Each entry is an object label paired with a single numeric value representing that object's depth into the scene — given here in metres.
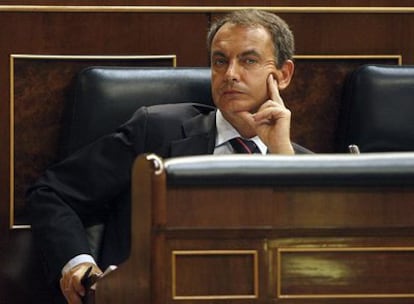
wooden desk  7.84
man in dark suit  8.67
